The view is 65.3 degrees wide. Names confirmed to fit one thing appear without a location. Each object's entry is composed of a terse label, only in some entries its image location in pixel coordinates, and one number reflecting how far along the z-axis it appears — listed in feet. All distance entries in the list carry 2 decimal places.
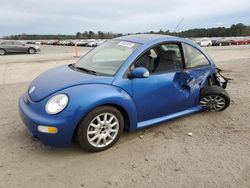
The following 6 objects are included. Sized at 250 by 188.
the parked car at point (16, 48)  56.41
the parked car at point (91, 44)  103.67
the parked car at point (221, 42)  103.71
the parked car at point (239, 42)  106.09
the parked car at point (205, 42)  98.33
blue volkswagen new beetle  7.71
